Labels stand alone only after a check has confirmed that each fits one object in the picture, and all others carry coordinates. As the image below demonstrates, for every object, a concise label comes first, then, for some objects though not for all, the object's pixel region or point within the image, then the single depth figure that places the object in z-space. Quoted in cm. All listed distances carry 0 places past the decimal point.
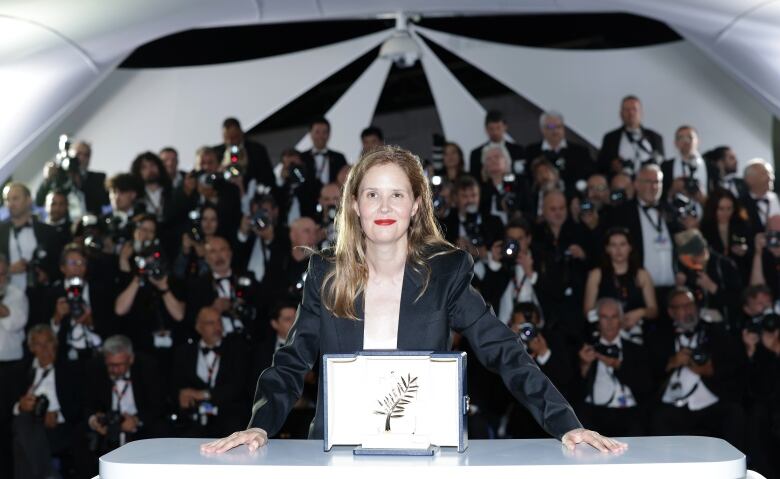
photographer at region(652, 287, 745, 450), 557
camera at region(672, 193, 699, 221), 608
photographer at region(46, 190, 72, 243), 637
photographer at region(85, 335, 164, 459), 570
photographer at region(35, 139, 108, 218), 651
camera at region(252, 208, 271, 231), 617
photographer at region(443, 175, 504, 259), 616
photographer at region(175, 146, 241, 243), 637
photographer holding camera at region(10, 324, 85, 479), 569
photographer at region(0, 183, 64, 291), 622
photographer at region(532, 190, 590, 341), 593
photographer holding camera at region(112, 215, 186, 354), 606
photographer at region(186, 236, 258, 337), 601
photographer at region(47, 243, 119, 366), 604
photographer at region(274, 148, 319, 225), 645
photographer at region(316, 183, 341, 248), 615
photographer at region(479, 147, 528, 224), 632
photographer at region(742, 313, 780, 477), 550
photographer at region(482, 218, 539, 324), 598
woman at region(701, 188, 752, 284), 609
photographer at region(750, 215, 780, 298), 602
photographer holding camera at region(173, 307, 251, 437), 577
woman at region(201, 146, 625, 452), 230
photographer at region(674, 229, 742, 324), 600
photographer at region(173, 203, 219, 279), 624
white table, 191
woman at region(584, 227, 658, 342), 595
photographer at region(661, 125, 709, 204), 635
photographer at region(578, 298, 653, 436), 561
